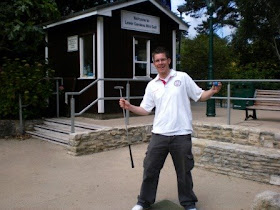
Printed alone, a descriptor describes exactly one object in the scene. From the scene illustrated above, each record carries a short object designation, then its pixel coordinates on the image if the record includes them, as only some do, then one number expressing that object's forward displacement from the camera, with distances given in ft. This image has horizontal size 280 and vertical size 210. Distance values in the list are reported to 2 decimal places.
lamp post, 31.84
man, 12.19
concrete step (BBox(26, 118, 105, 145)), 26.40
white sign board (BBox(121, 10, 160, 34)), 33.94
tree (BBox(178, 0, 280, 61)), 57.93
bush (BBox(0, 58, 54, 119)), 28.78
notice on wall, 34.88
